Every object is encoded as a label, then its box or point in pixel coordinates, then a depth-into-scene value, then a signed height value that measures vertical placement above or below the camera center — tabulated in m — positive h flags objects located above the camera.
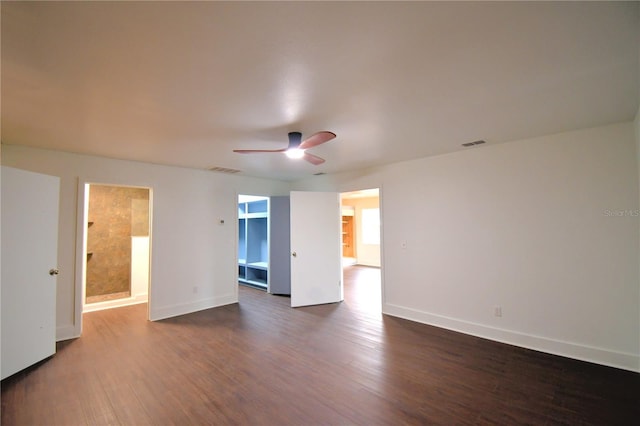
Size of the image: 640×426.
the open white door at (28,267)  2.66 -0.38
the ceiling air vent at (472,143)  3.40 +0.97
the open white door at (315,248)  5.02 -0.45
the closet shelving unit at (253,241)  6.73 -0.40
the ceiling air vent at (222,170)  4.75 +1.00
